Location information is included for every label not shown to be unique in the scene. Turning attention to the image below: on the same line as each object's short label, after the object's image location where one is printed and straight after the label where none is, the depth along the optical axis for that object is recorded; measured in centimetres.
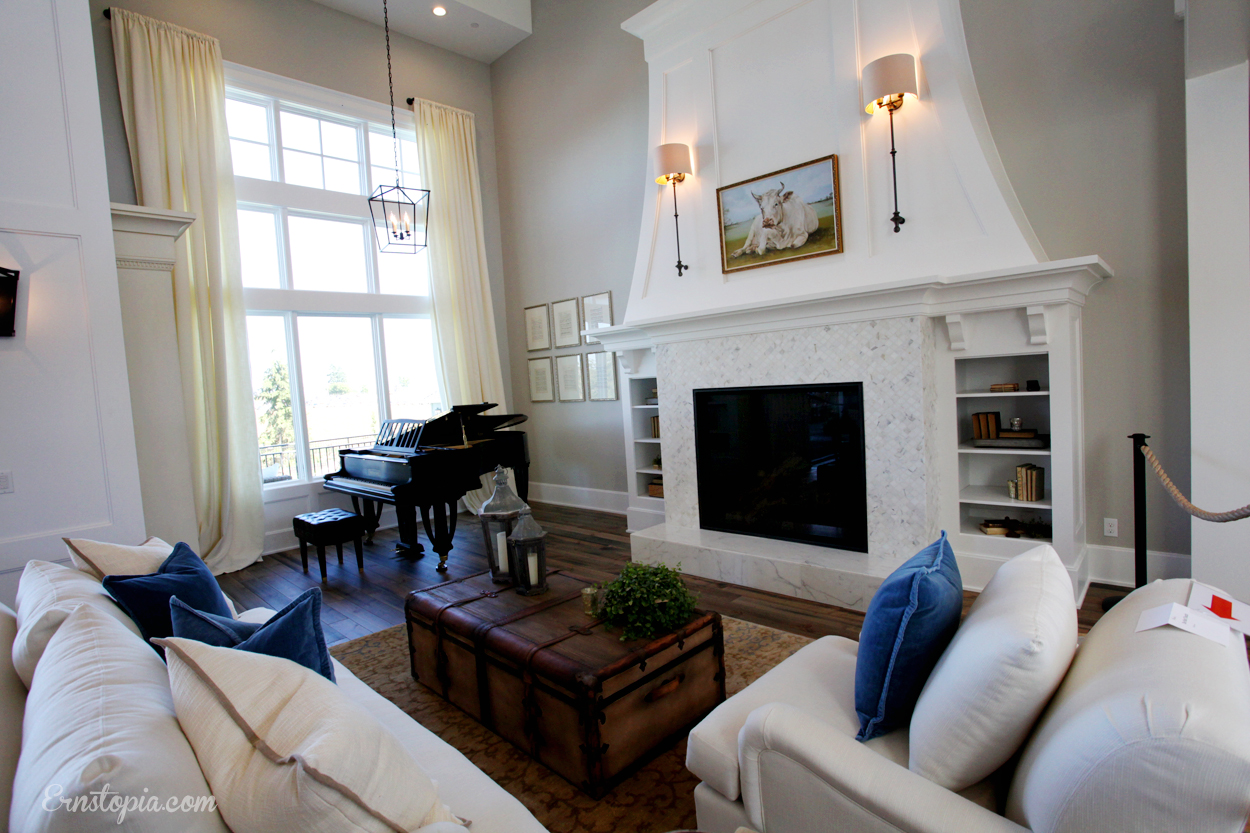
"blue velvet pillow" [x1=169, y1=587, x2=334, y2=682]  138
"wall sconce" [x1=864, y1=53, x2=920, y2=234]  351
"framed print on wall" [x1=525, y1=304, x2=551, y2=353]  677
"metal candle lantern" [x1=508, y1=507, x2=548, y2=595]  262
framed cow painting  401
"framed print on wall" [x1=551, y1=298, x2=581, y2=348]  646
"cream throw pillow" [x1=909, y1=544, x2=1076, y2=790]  112
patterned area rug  192
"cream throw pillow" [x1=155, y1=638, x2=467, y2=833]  86
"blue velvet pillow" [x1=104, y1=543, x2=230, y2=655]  171
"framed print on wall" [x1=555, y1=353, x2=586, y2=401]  652
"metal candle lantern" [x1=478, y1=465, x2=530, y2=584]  271
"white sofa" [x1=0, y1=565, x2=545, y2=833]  106
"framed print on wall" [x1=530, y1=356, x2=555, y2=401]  684
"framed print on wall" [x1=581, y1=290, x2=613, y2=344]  614
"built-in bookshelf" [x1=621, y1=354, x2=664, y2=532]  548
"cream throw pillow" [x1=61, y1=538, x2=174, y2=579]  201
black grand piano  462
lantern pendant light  474
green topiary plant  219
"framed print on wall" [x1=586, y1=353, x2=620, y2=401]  621
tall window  551
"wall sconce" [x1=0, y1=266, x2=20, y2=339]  302
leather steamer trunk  199
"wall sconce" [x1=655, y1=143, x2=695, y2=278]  459
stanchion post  302
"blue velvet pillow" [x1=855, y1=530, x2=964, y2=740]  140
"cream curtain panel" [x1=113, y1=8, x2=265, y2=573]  470
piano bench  451
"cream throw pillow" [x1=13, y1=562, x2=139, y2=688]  129
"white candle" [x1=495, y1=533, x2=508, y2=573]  281
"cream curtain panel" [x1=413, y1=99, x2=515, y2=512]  648
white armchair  83
